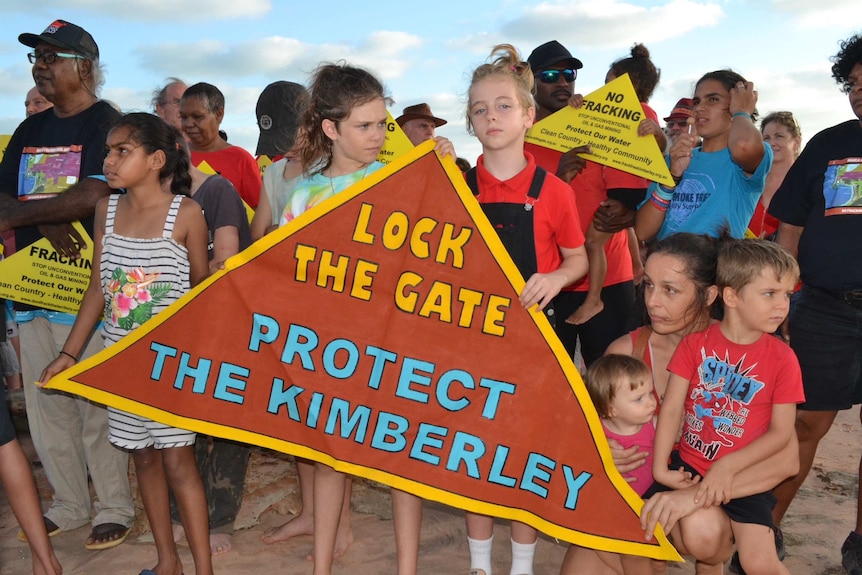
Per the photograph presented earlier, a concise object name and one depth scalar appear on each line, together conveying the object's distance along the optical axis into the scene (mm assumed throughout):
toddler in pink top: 3199
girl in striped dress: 3529
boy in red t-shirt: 3045
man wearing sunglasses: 4438
